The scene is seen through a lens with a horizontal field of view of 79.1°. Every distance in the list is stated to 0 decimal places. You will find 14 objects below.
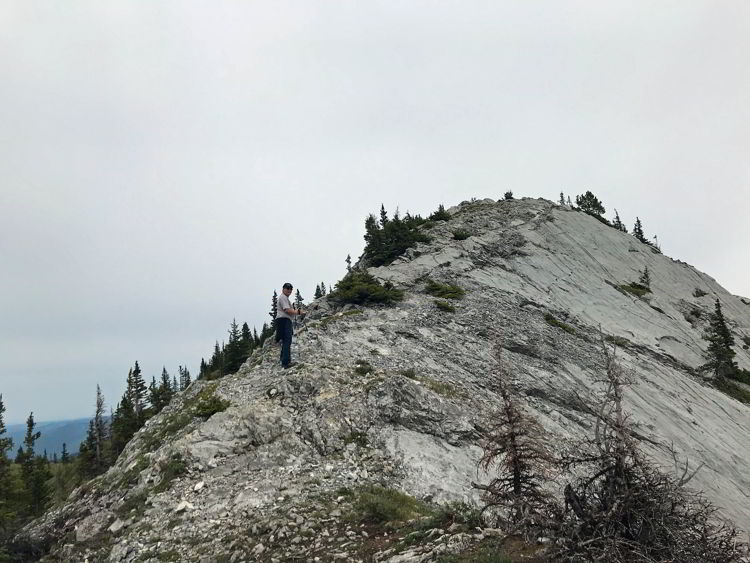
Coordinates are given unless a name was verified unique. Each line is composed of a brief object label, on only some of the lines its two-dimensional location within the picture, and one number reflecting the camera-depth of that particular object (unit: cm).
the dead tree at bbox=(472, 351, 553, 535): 805
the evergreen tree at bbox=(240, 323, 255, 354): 6347
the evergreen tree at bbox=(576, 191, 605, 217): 9000
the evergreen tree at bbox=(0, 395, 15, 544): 2561
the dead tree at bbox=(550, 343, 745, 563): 583
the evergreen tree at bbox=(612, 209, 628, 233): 9938
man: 1894
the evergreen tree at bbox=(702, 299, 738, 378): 4162
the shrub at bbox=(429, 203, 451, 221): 5909
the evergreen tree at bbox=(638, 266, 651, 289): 5580
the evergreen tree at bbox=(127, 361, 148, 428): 7412
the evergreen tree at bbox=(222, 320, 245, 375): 5928
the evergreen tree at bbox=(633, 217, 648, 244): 9921
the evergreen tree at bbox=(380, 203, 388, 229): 7619
